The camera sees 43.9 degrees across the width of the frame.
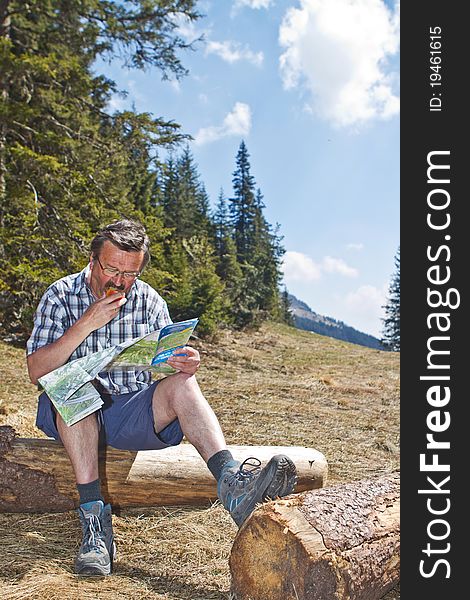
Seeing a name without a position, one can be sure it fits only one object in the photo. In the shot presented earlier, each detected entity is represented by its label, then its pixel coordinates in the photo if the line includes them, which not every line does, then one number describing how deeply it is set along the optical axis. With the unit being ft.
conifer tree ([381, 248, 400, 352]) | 143.54
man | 8.63
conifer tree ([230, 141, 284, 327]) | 73.46
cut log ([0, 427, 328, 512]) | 10.87
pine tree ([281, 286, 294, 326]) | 144.39
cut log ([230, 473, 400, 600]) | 7.42
